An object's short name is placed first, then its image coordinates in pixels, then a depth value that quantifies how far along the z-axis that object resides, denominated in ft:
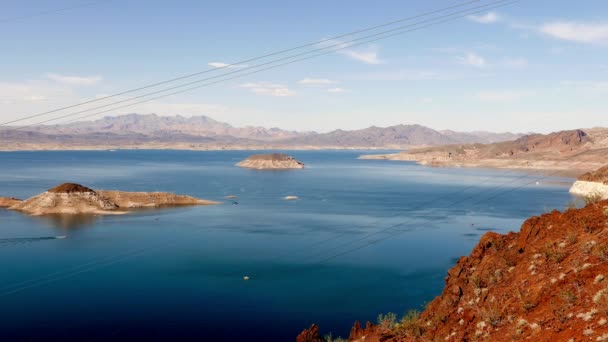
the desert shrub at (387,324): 79.28
